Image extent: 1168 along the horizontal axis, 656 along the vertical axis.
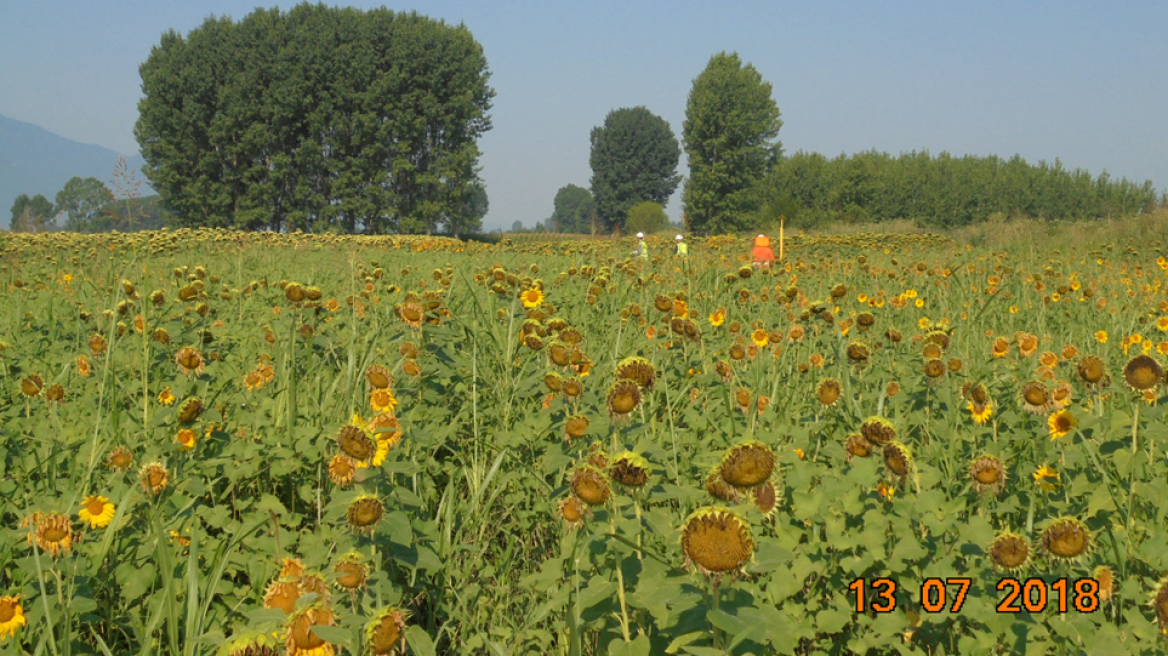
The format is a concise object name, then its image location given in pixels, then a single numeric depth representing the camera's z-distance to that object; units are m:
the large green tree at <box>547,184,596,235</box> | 133.35
